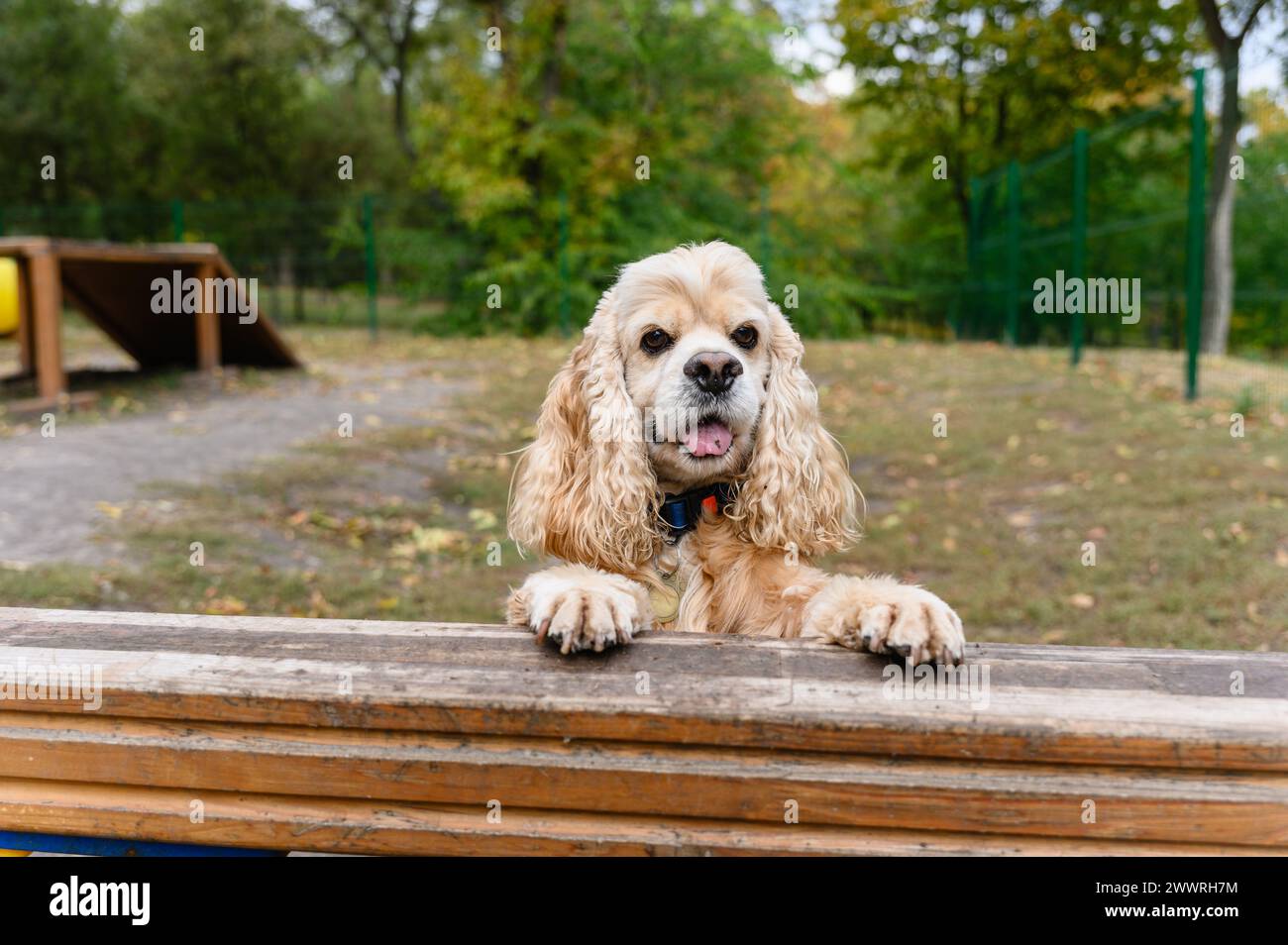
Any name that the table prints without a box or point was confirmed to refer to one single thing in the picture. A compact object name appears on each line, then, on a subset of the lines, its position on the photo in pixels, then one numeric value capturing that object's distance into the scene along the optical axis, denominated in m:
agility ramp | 8.80
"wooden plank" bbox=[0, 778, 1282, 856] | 1.66
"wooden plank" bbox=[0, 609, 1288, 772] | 1.61
